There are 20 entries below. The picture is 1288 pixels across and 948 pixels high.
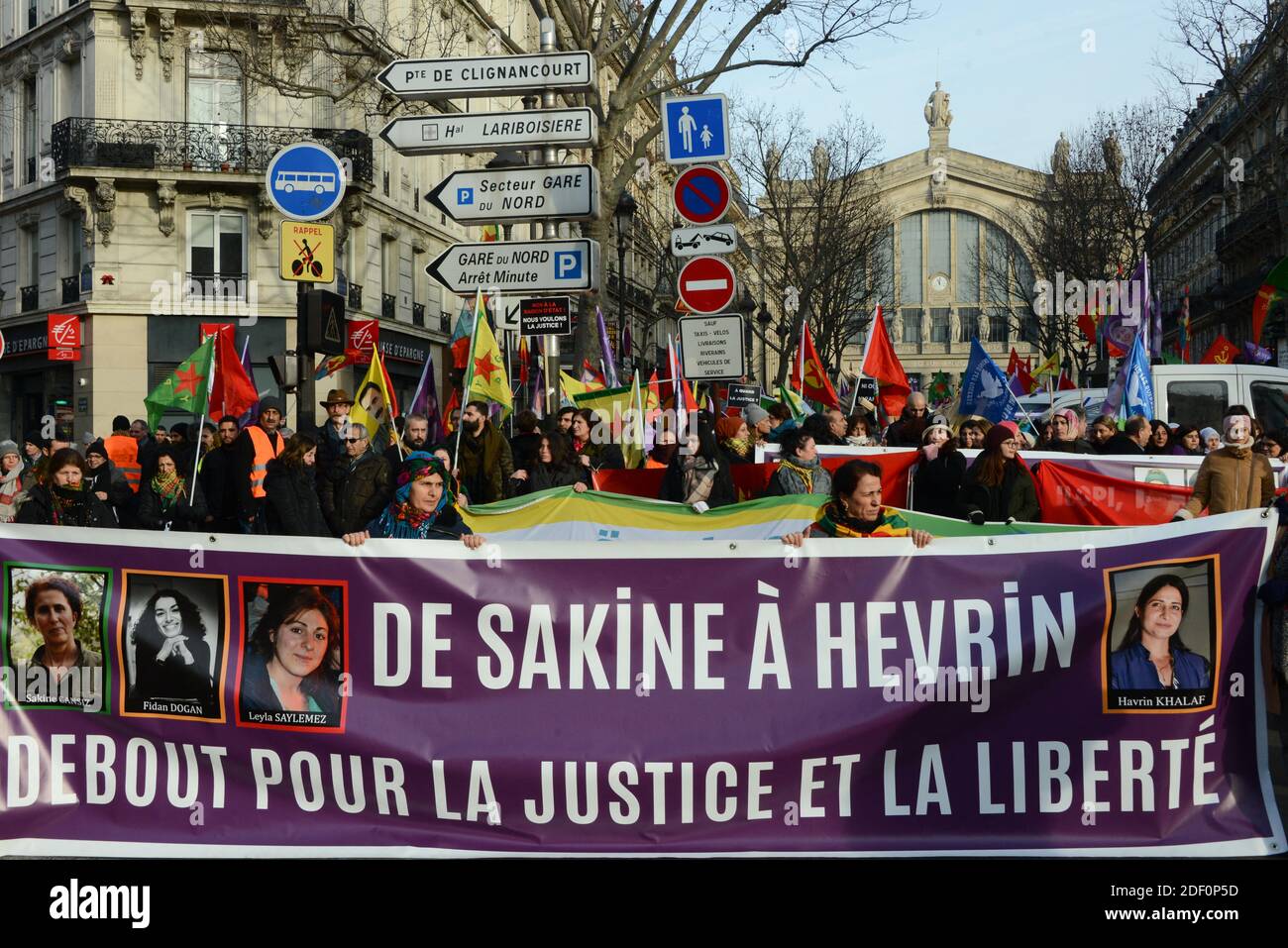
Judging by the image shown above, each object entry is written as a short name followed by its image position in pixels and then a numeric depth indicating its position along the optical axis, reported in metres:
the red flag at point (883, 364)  15.80
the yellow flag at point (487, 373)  11.59
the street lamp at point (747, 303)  26.84
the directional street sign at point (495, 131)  11.37
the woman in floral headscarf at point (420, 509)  5.99
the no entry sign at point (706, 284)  10.27
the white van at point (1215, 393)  15.77
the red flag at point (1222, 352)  24.46
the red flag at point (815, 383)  19.42
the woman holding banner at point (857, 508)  5.22
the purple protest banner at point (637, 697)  4.57
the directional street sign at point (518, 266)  11.62
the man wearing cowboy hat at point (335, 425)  11.12
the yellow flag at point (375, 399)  12.70
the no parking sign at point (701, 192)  10.10
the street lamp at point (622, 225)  22.89
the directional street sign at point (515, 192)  11.58
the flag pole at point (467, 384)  10.63
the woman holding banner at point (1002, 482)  9.05
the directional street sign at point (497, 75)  11.09
